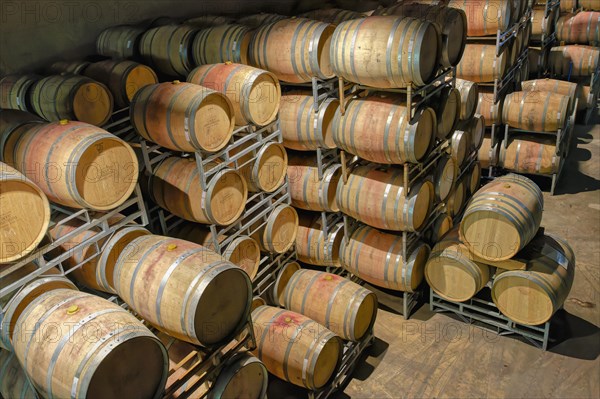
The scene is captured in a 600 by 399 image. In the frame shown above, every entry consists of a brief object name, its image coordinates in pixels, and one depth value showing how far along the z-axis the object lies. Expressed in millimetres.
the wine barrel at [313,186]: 6449
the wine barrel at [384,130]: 5477
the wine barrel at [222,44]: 6118
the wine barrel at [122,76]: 5477
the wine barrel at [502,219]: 5445
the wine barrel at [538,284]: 5500
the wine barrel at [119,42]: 6414
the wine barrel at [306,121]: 6137
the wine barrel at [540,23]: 10867
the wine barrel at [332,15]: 7027
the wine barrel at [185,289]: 3785
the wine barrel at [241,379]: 4246
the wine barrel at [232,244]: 5531
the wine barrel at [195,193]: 5125
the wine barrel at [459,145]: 7285
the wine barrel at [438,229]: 6852
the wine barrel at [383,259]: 6258
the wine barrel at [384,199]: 5871
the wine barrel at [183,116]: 4688
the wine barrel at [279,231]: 6125
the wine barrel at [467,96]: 7297
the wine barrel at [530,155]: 8906
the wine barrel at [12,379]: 3961
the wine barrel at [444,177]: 6477
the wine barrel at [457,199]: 7488
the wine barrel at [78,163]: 3965
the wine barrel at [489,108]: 8945
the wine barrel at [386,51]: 5133
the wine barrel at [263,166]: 5824
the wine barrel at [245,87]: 5387
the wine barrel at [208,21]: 7049
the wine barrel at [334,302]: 5557
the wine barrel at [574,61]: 11727
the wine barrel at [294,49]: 5824
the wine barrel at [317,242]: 6750
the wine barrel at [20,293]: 3709
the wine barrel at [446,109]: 6188
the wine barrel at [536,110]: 8477
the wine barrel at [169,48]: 6289
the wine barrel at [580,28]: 12211
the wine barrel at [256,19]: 7125
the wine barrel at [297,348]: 5035
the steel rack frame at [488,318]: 5953
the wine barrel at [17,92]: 5410
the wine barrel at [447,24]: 5820
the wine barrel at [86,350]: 3162
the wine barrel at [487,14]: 7996
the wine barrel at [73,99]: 4945
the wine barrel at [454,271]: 5969
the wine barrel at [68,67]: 5894
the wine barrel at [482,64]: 8438
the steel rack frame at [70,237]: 3834
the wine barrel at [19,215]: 3504
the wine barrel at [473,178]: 8148
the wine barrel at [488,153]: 9316
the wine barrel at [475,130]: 7844
